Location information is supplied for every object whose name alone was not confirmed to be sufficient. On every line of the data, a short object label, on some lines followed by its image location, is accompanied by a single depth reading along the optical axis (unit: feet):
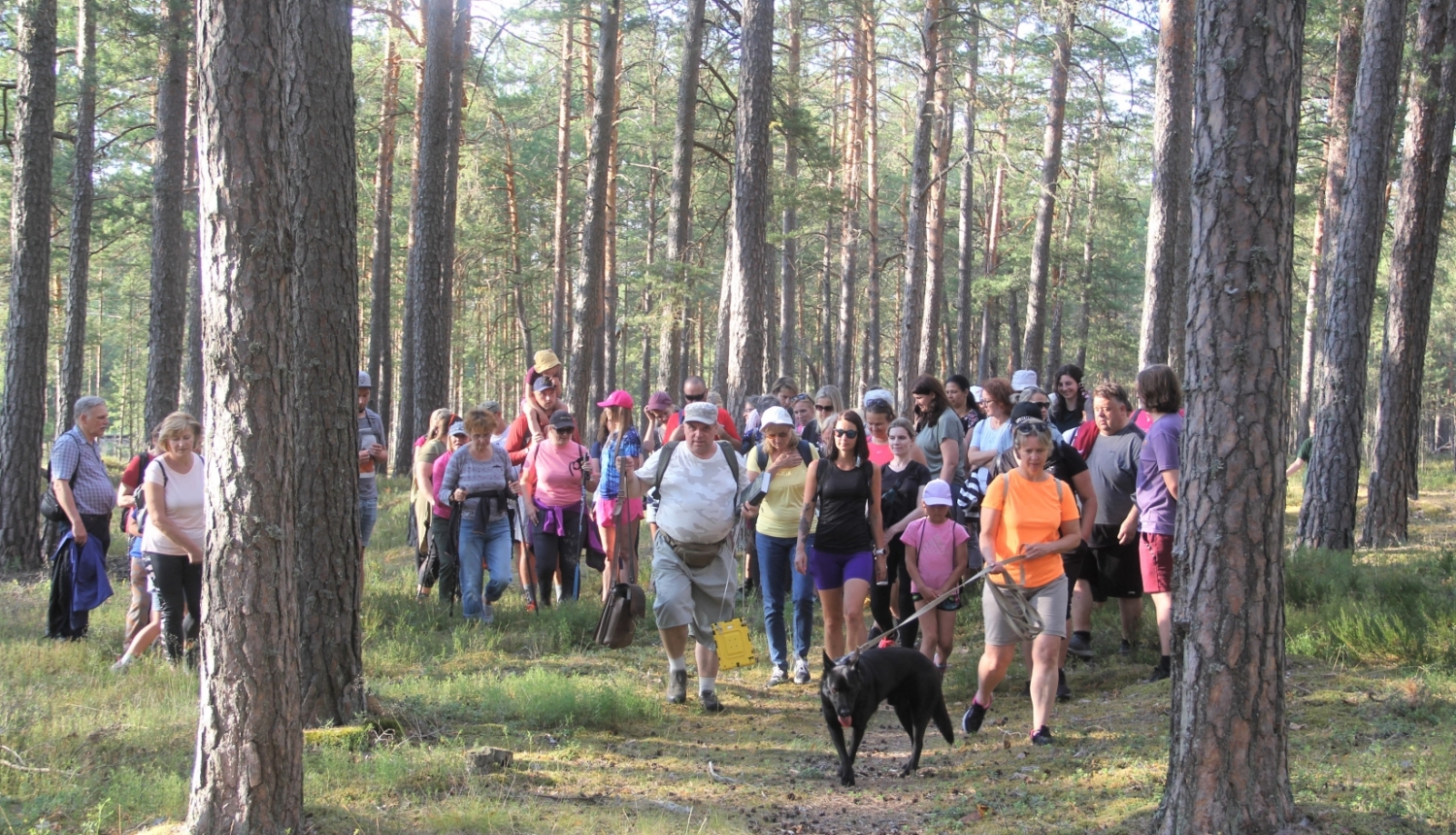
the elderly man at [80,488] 26.73
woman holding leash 19.45
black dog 18.58
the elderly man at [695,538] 23.29
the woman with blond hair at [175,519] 23.27
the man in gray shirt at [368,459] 30.76
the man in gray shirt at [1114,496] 23.71
